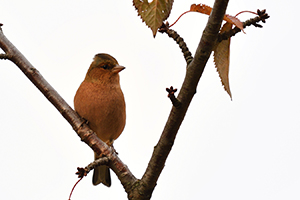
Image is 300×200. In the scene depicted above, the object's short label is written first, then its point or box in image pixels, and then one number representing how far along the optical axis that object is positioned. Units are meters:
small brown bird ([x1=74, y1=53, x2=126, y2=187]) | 9.57
